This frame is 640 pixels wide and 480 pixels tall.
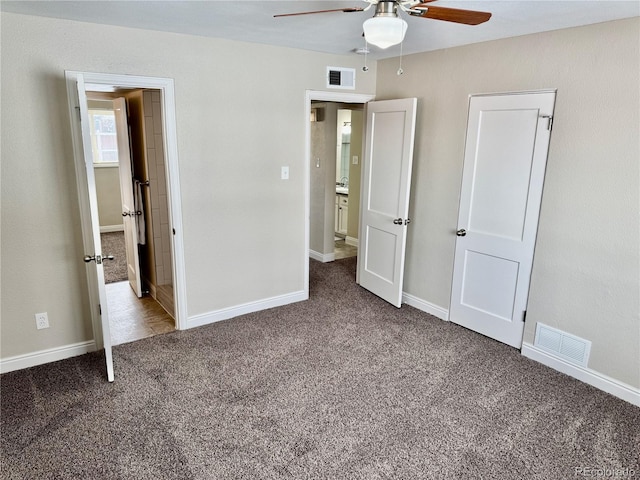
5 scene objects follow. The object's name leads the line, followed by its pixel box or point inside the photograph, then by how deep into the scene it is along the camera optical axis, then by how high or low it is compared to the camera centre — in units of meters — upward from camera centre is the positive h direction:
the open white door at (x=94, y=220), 2.63 -0.48
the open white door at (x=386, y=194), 3.98 -0.43
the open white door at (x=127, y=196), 4.30 -0.55
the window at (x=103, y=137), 7.26 +0.13
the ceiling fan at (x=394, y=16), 1.84 +0.62
